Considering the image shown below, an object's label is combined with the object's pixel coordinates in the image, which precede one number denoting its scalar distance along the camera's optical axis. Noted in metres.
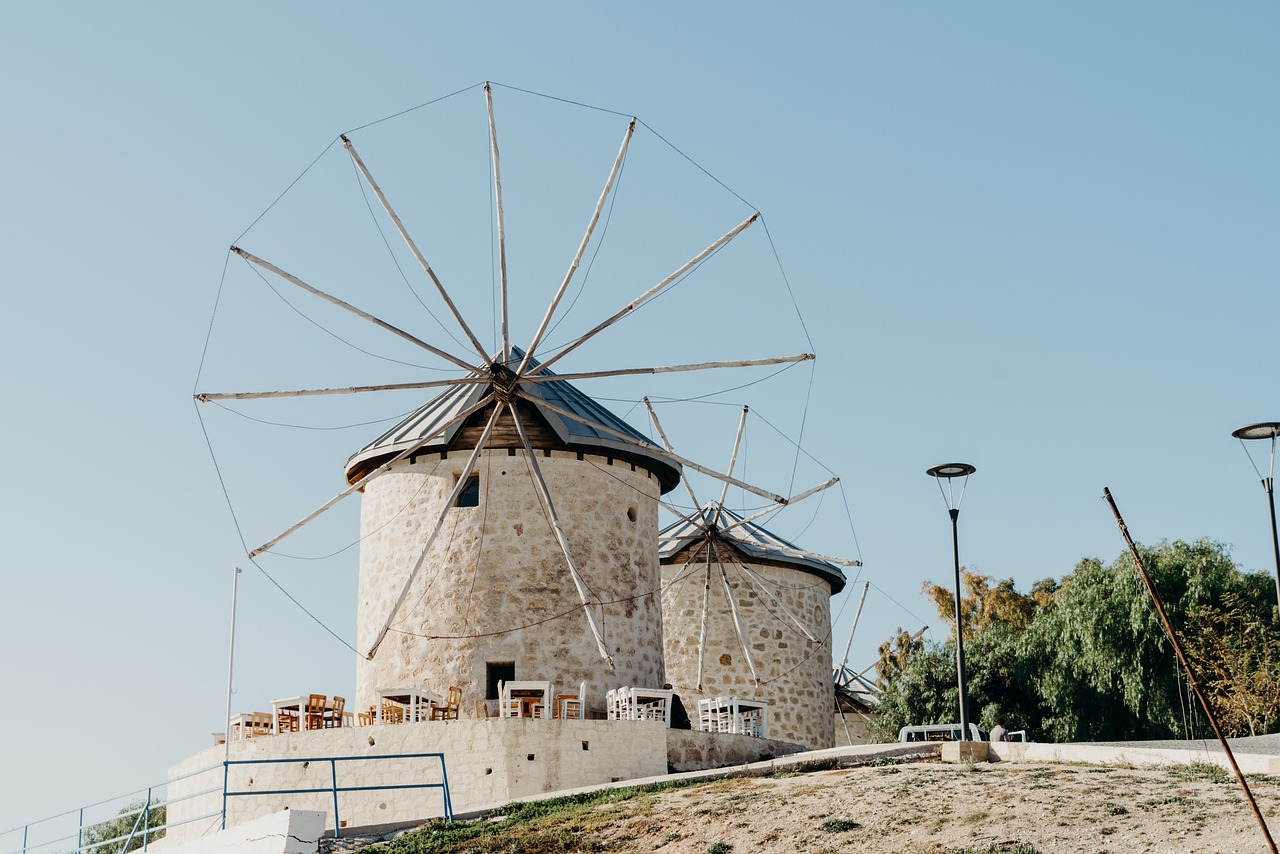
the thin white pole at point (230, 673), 19.82
